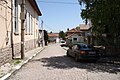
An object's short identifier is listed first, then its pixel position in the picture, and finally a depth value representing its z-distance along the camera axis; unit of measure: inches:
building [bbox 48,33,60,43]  2149.1
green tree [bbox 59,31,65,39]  2185.9
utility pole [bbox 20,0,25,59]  284.7
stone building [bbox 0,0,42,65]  224.3
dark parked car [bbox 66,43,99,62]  271.2
